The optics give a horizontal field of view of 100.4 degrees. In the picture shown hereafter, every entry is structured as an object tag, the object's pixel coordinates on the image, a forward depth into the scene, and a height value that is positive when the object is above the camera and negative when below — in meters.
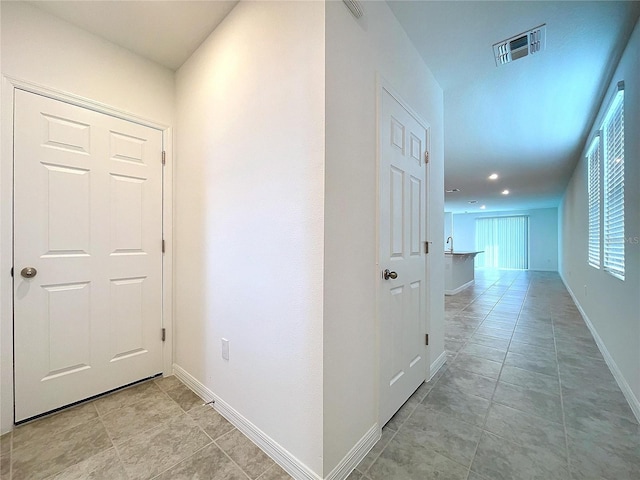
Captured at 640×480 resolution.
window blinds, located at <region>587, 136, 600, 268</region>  3.23 +0.51
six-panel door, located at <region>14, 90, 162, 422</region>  1.67 -0.10
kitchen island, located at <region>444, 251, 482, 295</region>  5.63 -0.73
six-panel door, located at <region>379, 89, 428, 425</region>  1.58 -0.09
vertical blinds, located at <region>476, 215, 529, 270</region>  11.02 -0.06
